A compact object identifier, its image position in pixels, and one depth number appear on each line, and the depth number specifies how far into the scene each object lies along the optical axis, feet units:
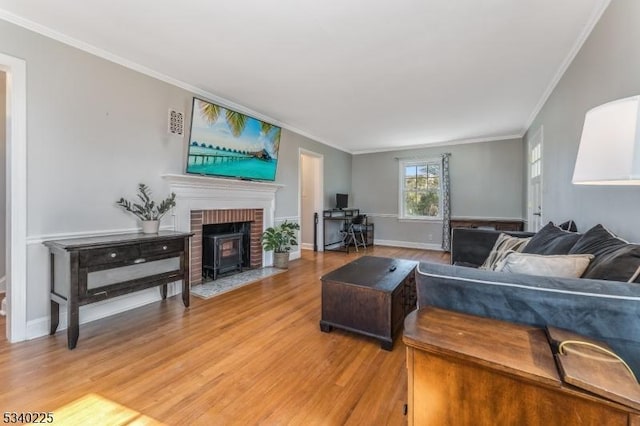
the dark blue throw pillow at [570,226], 7.77
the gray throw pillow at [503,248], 7.33
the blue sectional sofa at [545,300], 2.96
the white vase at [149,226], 9.00
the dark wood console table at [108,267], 6.78
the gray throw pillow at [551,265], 4.29
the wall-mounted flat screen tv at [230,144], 10.98
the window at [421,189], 21.08
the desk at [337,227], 20.61
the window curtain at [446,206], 20.16
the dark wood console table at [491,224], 18.04
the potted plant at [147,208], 9.01
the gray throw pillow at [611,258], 3.57
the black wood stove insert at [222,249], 12.16
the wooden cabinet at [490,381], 2.41
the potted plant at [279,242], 14.29
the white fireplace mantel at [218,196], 10.72
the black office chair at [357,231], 20.88
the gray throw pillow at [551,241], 5.62
